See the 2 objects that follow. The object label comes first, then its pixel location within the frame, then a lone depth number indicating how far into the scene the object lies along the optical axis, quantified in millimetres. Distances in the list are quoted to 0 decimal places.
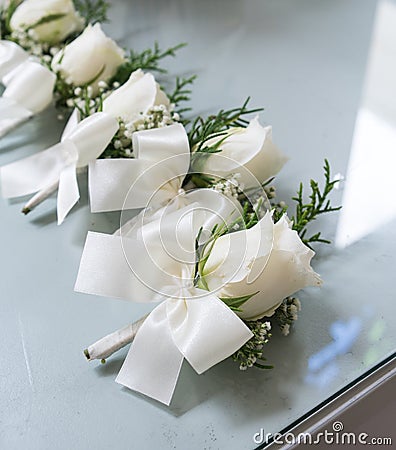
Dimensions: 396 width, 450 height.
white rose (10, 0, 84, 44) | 1043
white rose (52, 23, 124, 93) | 948
